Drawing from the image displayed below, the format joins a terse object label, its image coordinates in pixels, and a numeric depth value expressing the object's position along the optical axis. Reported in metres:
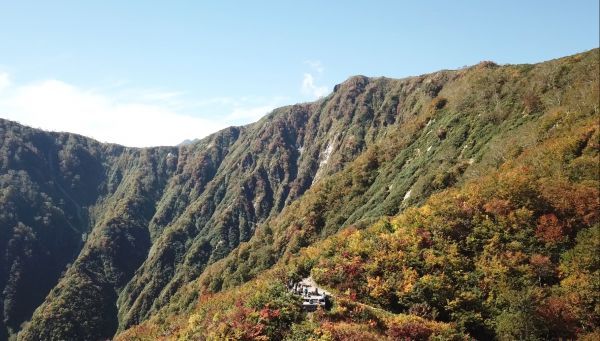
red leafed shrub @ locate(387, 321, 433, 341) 41.94
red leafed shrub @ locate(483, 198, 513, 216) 58.31
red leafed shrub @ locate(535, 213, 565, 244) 53.12
